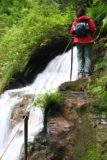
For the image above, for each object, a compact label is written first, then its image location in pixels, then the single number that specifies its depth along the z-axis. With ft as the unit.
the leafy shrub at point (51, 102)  29.04
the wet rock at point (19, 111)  34.91
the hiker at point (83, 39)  36.19
